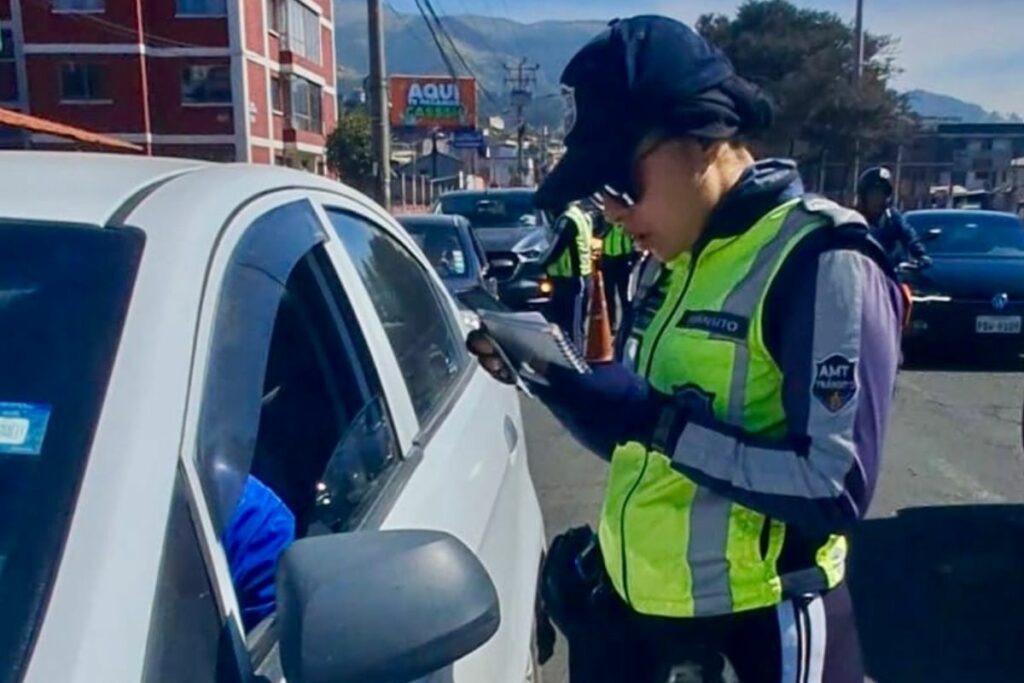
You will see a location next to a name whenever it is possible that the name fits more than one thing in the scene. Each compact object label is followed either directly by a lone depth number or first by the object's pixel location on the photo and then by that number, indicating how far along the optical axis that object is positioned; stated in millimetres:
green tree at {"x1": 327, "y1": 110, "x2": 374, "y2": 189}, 47562
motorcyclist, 8953
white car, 1189
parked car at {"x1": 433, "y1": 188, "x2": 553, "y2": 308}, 10711
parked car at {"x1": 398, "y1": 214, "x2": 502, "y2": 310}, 8773
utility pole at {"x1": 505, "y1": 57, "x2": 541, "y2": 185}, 65688
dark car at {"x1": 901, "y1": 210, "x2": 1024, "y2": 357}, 9820
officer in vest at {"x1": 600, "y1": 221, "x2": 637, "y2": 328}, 10141
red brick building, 41156
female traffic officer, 1712
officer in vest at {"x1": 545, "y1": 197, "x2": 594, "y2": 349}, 9359
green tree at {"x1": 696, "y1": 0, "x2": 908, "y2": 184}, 44812
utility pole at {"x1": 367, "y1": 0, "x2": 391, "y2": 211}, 19797
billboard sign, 57125
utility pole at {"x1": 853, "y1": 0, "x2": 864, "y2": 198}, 36531
